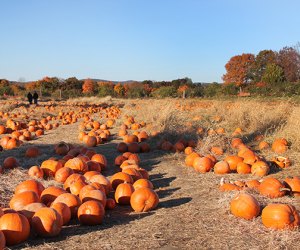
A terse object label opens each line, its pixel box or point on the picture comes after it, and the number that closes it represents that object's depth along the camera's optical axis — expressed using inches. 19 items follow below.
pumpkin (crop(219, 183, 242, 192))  145.4
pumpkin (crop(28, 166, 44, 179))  173.2
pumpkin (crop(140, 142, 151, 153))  257.0
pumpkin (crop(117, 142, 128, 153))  253.9
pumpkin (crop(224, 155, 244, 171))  188.2
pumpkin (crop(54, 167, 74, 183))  165.7
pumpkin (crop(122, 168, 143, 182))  165.7
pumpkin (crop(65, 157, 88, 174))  174.2
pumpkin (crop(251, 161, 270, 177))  173.1
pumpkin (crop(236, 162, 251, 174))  179.2
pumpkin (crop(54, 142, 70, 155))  242.3
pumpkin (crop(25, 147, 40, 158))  232.5
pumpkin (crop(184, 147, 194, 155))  233.5
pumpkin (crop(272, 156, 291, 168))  190.1
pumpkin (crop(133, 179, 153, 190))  148.3
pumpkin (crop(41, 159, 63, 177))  177.5
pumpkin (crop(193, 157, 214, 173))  187.8
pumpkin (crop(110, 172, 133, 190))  156.6
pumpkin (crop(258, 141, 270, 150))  240.0
